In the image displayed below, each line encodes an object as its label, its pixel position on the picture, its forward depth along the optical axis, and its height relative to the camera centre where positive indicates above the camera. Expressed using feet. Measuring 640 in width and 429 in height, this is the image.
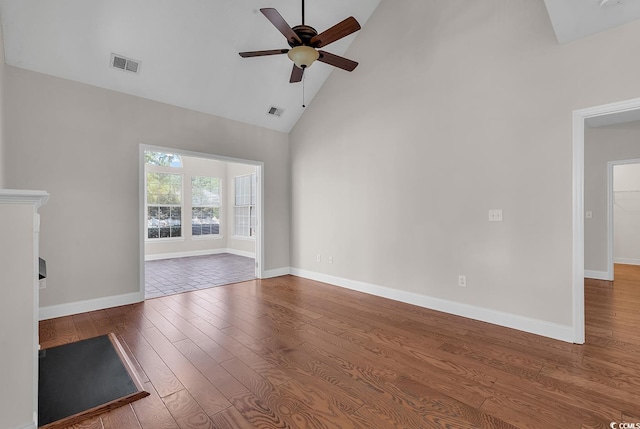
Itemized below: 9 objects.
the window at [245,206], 26.25 +0.88
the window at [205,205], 27.78 +0.97
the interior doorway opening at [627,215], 21.84 +0.00
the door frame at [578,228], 8.81 -0.39
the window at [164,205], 25.38 +0.91
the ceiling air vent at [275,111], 16.64 +6.02
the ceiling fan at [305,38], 8.19 +5.28
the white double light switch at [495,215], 10.29 +0.00
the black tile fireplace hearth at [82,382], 5.89 -3.95
